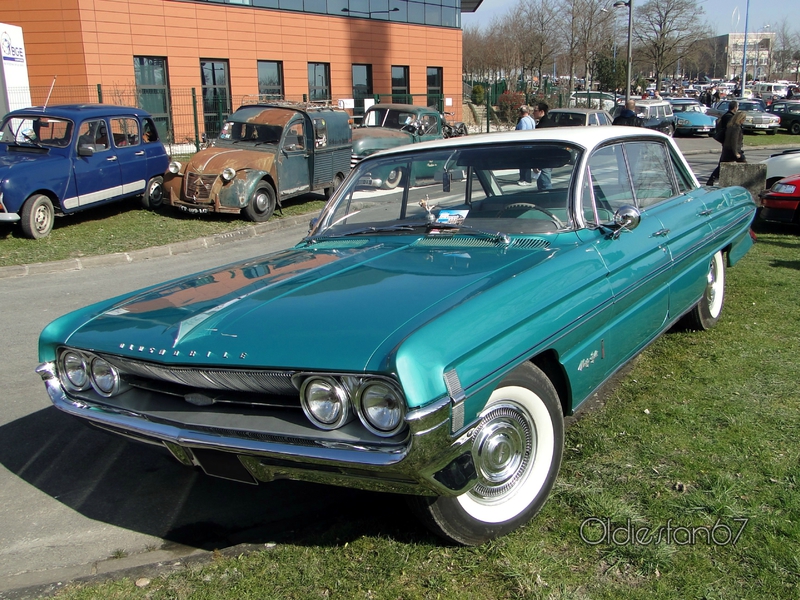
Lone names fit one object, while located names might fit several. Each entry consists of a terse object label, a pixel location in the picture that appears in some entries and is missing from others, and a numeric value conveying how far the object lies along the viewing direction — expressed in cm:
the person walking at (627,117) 1791
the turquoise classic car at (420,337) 260
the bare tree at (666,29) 5641
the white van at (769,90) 6069
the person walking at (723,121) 1326
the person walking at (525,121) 1487
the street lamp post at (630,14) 3027
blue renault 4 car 1067
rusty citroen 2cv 1237
